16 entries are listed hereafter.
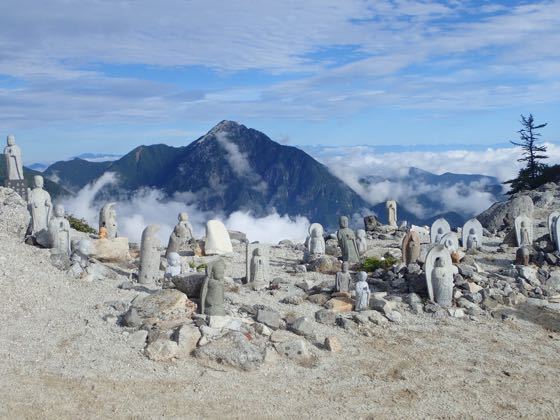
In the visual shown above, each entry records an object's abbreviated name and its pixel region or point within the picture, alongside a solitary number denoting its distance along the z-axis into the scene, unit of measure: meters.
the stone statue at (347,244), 20.86
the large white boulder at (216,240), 22.17
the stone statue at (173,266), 15.57
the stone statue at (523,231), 23.98
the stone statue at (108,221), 23.17
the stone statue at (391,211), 32.22
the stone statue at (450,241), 20.67
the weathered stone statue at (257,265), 17.25
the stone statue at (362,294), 14.45
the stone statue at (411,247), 19.42
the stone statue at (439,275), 15.21
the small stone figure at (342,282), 15.66
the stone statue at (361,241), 23.12
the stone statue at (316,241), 22.45
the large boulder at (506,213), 31.12
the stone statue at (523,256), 19.92
